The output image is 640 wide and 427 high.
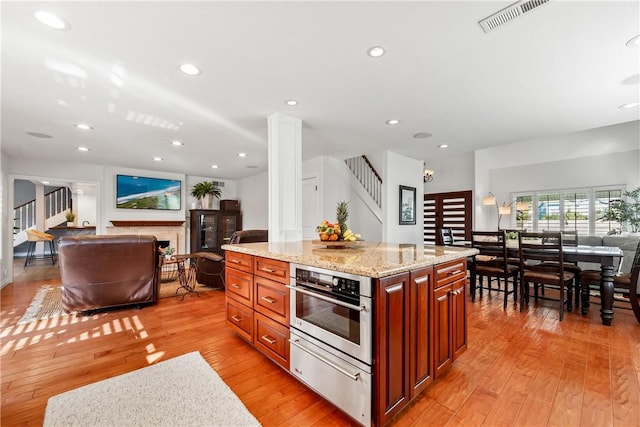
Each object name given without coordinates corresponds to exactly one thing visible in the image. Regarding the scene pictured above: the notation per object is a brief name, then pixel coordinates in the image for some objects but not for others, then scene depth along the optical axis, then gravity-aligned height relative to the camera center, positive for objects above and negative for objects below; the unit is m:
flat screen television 6.40 +0.60
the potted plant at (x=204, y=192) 7.38 +0.67
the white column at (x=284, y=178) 3.31 +0.47
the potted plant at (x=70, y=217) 8.41 +0.02
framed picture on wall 5.42 +0.23
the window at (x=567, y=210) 6.13 +0.14
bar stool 6.99 -0.51
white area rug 1.59 -1.16
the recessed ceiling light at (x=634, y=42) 1.93 +1.23
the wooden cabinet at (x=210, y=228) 7.14 -0.30
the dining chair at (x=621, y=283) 2.94 -0.76
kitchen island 1.45 -0.64
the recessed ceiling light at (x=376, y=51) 2.03 +1.22
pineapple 2.53 -0.02
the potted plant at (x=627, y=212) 5.25 +0.07
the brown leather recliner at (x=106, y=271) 3.24 -0.65
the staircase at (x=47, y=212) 8.18 +0.18
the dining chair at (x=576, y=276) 3.48 -0.75
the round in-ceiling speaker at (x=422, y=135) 4.10 +1.22
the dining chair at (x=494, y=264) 3.59 -0.66
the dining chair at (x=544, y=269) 3.09 -0.66
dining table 2.97 -0.55
